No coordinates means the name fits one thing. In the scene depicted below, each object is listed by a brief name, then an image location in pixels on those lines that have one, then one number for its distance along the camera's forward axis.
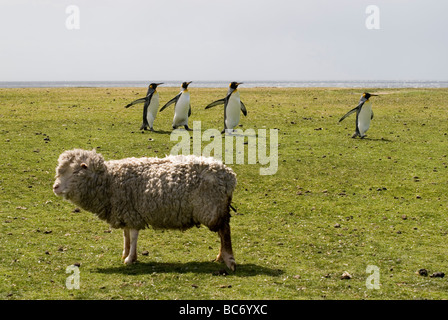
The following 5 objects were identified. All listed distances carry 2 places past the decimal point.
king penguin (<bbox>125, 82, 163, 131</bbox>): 22.34
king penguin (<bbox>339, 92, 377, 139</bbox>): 21.75
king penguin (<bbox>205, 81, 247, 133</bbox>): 22.78
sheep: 8.20
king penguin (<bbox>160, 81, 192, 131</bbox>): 22.66
